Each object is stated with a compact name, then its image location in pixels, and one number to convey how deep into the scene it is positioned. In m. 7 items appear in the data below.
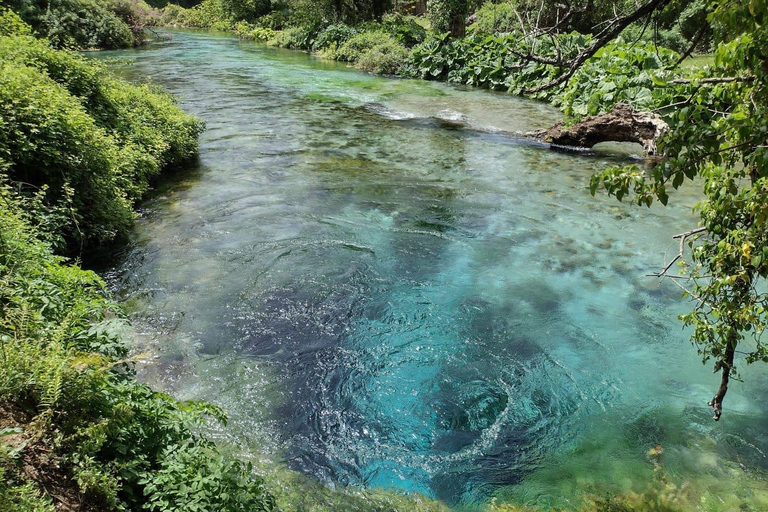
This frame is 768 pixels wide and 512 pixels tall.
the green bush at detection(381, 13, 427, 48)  28.88
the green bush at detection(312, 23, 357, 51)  32.76
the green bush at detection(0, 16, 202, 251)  6.30
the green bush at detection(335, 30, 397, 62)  28.83
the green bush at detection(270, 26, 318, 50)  35.91
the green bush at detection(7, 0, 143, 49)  26.26
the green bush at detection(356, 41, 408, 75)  25.86
